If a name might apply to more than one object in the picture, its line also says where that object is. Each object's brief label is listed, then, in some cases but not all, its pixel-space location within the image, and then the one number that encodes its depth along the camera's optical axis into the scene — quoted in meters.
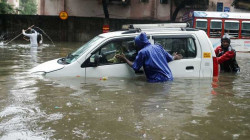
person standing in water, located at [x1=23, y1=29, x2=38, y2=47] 20.30
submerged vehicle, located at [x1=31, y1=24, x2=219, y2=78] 7.13
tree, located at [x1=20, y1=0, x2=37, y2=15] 76.59
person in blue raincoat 6.85
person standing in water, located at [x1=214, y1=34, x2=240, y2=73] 9.28
